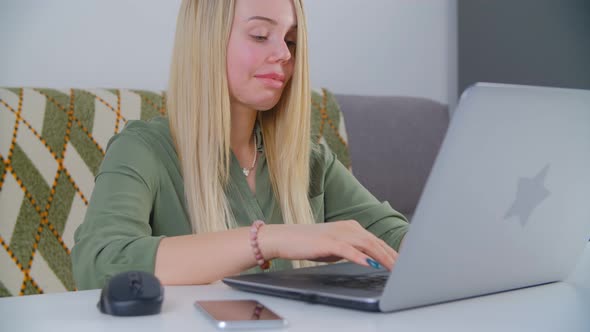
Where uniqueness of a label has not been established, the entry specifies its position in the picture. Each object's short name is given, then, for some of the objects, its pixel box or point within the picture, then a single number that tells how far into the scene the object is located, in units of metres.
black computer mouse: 0.67
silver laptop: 0.62
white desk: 0.64
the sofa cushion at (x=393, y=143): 2.33
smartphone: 0.62
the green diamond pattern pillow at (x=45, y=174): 1.75
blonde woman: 1.28
